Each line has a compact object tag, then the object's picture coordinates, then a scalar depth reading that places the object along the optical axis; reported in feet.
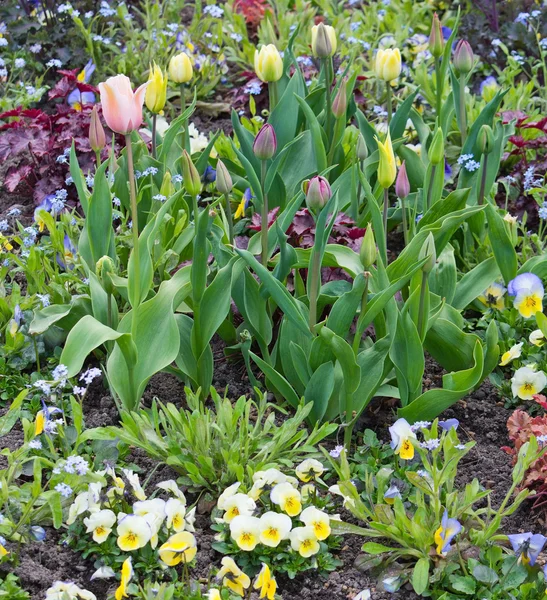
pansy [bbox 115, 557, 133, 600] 5.61
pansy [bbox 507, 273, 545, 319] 6.70
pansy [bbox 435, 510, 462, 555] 5.78
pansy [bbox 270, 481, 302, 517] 5.93
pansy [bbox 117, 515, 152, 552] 5.79
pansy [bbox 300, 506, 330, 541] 5.89
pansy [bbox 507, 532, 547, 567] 5.73
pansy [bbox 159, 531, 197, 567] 5.76
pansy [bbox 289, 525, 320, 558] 5.86
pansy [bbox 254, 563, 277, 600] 5.65
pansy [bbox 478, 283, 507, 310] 6.96
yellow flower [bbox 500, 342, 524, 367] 6.60
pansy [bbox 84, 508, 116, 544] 5.85
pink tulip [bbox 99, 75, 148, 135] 5.81
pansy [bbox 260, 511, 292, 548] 5.85
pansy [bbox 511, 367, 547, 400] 6.46
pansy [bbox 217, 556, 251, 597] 5.71
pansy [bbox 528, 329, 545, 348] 6.61
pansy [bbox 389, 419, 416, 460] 6.12
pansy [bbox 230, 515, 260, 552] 5.84
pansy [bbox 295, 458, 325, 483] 6.08
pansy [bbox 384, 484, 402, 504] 5.96
